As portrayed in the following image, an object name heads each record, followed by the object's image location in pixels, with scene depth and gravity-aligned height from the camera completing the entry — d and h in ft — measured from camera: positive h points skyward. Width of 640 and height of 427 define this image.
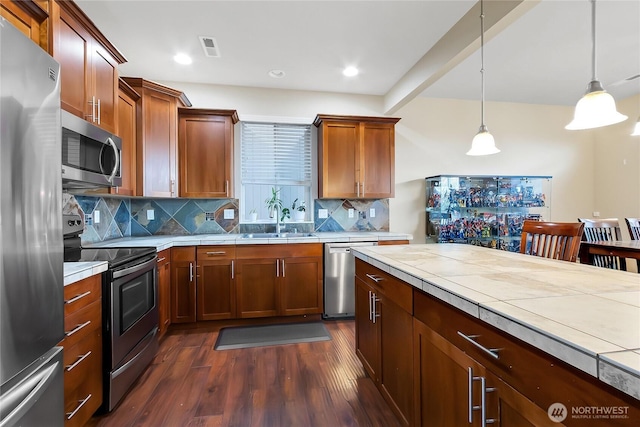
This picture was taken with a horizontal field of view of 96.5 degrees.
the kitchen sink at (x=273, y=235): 10.13 -0.84
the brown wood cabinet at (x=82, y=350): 4.44 -2.29
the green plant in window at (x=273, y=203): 11.71 +0.42
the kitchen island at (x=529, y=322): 1.91 -0.93
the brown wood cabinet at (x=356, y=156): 11.13 +2.21
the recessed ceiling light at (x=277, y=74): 10.36 +5.15
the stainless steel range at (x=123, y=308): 5.44 -2.02
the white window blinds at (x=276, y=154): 11.91 +2.51
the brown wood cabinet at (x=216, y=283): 9.36 -2.29
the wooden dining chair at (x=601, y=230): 10.00 -0.69
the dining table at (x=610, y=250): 8.05 -1.20
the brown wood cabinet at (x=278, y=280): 9.61 -2.30
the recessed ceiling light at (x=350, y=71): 10.15 +5.10
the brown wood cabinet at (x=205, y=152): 10.16 +2.20
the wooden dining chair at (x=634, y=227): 10.00 -0.61
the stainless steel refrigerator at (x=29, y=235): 2.84 -0.22
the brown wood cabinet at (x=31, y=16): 4.06 +3.11
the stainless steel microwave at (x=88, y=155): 5.06 +1.19
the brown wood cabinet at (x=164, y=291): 8.23 -2.32
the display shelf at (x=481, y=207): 12.43 +0.19
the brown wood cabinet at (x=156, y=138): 8.86 +2.48
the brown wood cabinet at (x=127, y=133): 7.90 +2.35
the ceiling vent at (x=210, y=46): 8.36 +5.11
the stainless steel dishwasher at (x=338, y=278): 10.10 -2.35
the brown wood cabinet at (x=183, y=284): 9.14 -2.28
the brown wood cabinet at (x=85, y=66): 5.33 +3.15
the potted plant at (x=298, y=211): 11.94 +0.07
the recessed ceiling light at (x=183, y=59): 9.20 +5.11
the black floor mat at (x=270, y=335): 8.50 -3.87
